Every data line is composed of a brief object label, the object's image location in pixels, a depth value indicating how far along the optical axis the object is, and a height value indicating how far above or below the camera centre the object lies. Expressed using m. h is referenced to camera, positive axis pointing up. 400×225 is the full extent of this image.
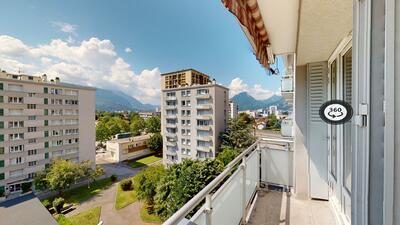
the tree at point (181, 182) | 9.44 -3.78
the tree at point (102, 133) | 29.17 -3.43
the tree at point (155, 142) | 24.98 -4.11
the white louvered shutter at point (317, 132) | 2.73 -0.32
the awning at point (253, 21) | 1.09 +0.68
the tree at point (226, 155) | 14.59 -3.58
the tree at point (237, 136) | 19.81 -2.68
